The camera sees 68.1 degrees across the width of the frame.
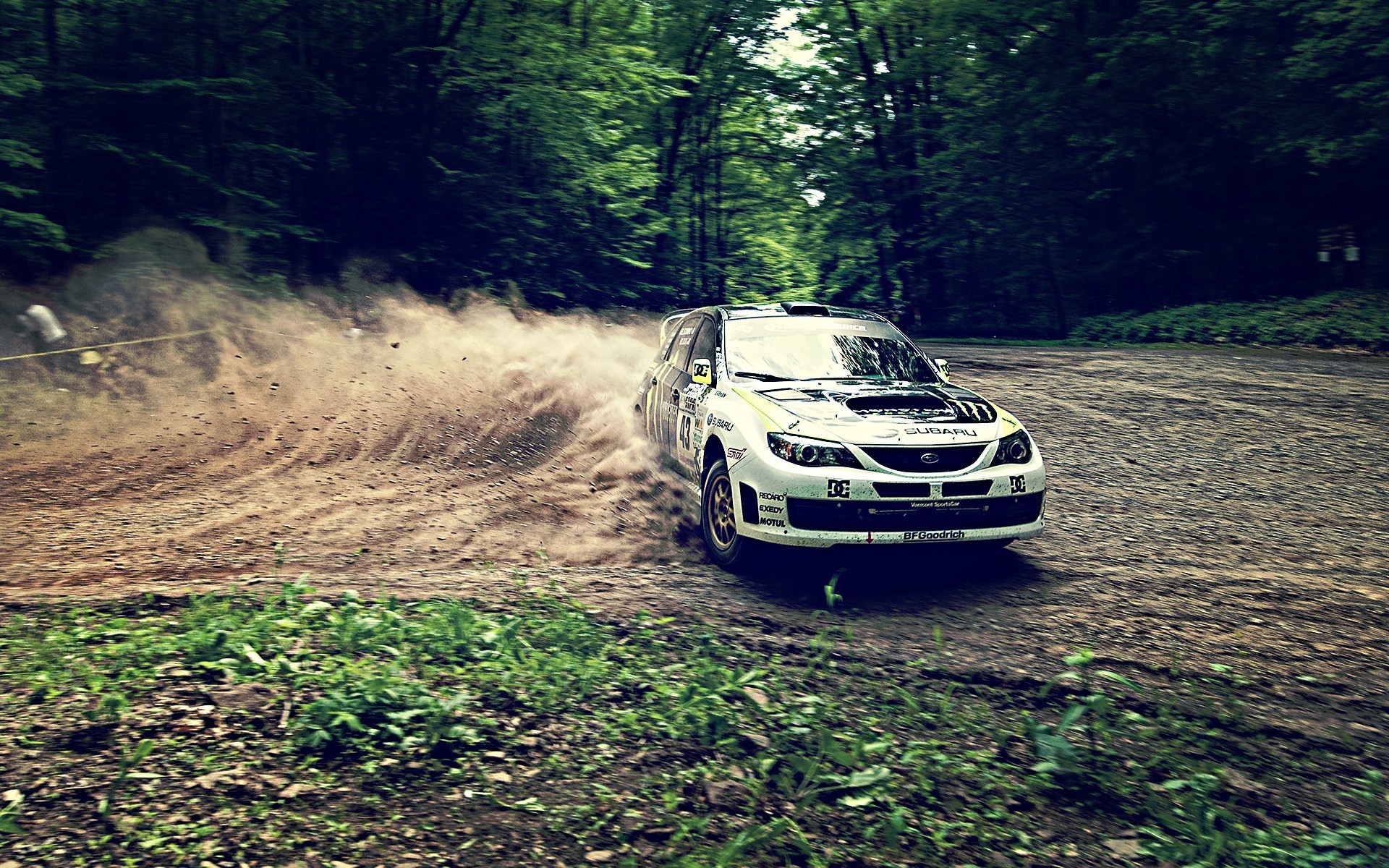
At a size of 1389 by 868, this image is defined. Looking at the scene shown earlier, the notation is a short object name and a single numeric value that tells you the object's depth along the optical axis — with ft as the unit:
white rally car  20.92
